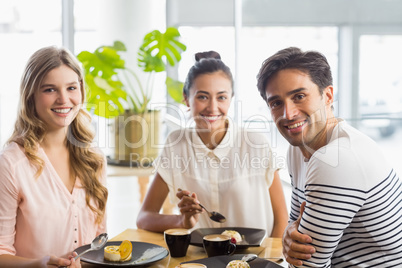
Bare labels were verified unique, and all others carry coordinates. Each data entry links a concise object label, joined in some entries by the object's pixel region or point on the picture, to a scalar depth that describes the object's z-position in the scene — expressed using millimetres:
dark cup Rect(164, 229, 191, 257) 1576
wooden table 1557
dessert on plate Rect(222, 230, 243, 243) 1696
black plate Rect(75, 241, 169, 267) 1498
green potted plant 4594
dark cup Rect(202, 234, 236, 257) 1535
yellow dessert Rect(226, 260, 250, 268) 1409
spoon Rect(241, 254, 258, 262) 1480
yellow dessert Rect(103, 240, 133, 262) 1525
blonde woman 1720
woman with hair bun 2102
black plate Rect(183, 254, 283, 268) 1455
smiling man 1221
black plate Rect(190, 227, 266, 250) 1656
